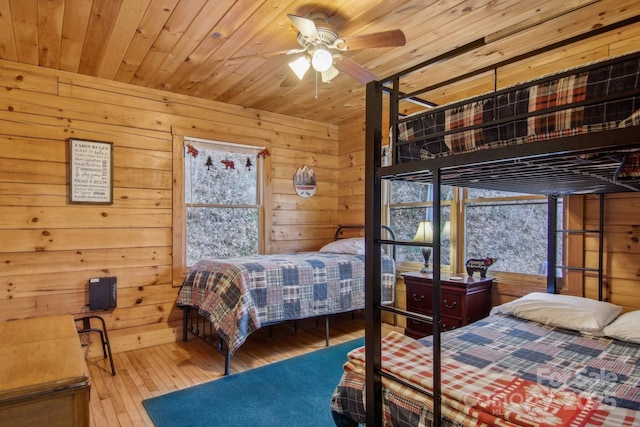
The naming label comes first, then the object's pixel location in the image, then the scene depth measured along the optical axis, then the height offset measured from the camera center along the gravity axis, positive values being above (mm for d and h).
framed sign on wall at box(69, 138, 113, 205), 3158 +318
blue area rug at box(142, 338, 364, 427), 2182 -1231
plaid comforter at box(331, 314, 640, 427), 1218 -676
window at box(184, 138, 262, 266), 3803 +103
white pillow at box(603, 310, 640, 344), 1935 -626
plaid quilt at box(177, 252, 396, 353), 2852 -677
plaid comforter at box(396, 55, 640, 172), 983 +292
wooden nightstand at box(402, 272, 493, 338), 3008 -756
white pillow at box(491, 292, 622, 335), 2091 -600
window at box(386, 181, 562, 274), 3098 -139
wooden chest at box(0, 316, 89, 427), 1159 -573
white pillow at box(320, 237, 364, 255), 3936 -404
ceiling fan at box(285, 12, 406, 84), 2133 +989
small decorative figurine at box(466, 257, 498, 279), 3168 -471
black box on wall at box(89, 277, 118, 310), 3195 -729
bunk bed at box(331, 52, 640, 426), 1042 -60
